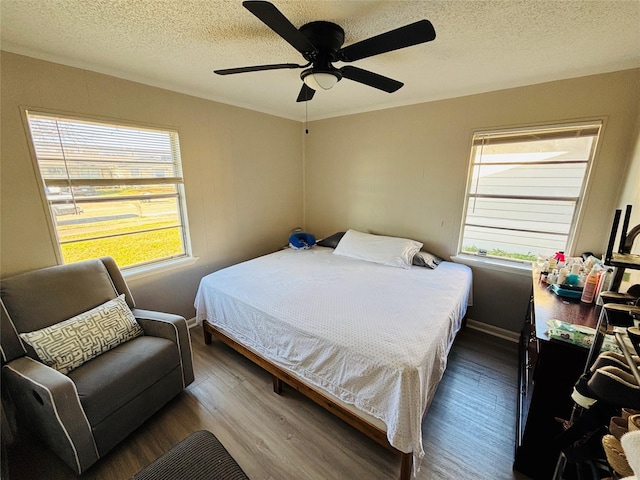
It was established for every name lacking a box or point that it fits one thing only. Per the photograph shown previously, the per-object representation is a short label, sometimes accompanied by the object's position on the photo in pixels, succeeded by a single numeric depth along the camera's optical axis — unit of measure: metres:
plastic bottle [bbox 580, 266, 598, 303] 1.64
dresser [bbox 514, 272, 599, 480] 1.24
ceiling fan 1.10
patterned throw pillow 1.52
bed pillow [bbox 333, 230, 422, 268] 2.75
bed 1.34
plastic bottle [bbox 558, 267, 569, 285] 1.81
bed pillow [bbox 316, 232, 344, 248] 3.45
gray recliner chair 1.33
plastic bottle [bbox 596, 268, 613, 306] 1.55
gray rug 1.04
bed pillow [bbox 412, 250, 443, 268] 2.66
